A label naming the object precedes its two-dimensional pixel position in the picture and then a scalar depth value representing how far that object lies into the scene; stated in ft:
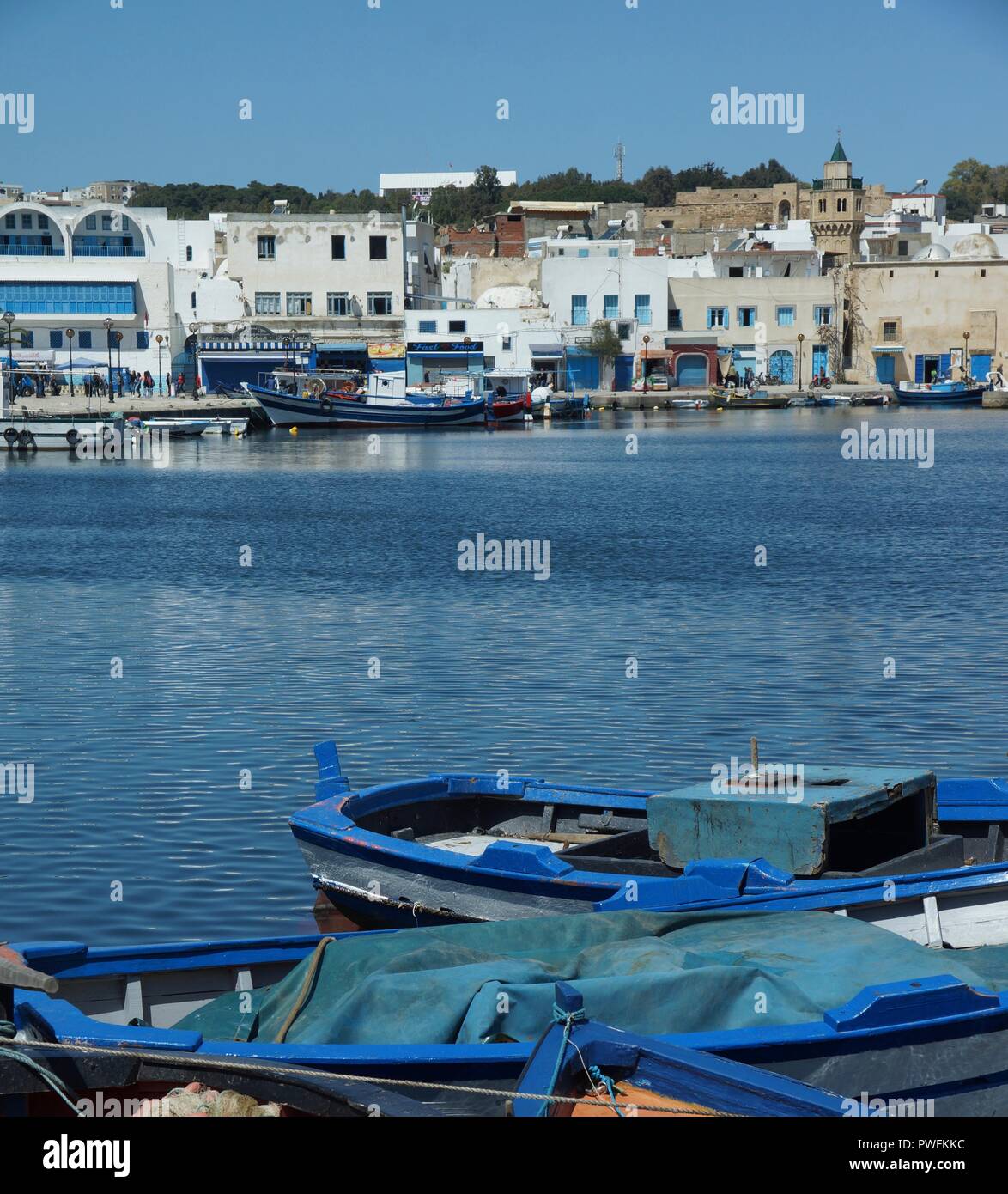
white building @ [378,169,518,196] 485.56
